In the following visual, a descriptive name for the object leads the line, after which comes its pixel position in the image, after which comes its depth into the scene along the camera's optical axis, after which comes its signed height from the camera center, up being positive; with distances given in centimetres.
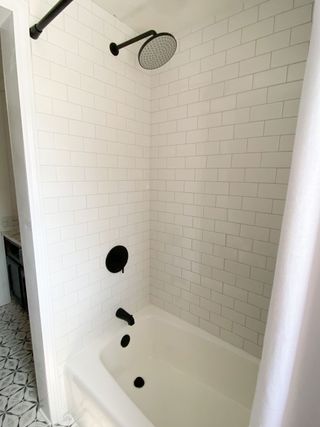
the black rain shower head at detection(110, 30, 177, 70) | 108 +65
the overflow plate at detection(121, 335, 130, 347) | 159 -125
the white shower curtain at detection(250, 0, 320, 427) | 45 -30
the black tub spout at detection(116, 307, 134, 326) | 160 -108
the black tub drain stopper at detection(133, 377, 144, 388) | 157 -155
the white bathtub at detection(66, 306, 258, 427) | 116 -138
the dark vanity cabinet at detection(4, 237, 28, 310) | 212 -107
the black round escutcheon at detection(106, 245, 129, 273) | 153 -64
